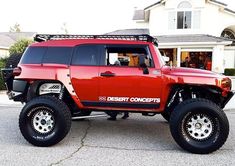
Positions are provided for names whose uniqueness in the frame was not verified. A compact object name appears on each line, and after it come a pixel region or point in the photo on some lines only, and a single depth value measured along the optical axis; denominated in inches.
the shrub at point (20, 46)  563.5
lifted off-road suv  141.5
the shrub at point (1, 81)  392.6
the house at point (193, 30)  620.2
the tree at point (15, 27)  2424.8
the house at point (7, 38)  936.4
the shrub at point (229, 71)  656.3
